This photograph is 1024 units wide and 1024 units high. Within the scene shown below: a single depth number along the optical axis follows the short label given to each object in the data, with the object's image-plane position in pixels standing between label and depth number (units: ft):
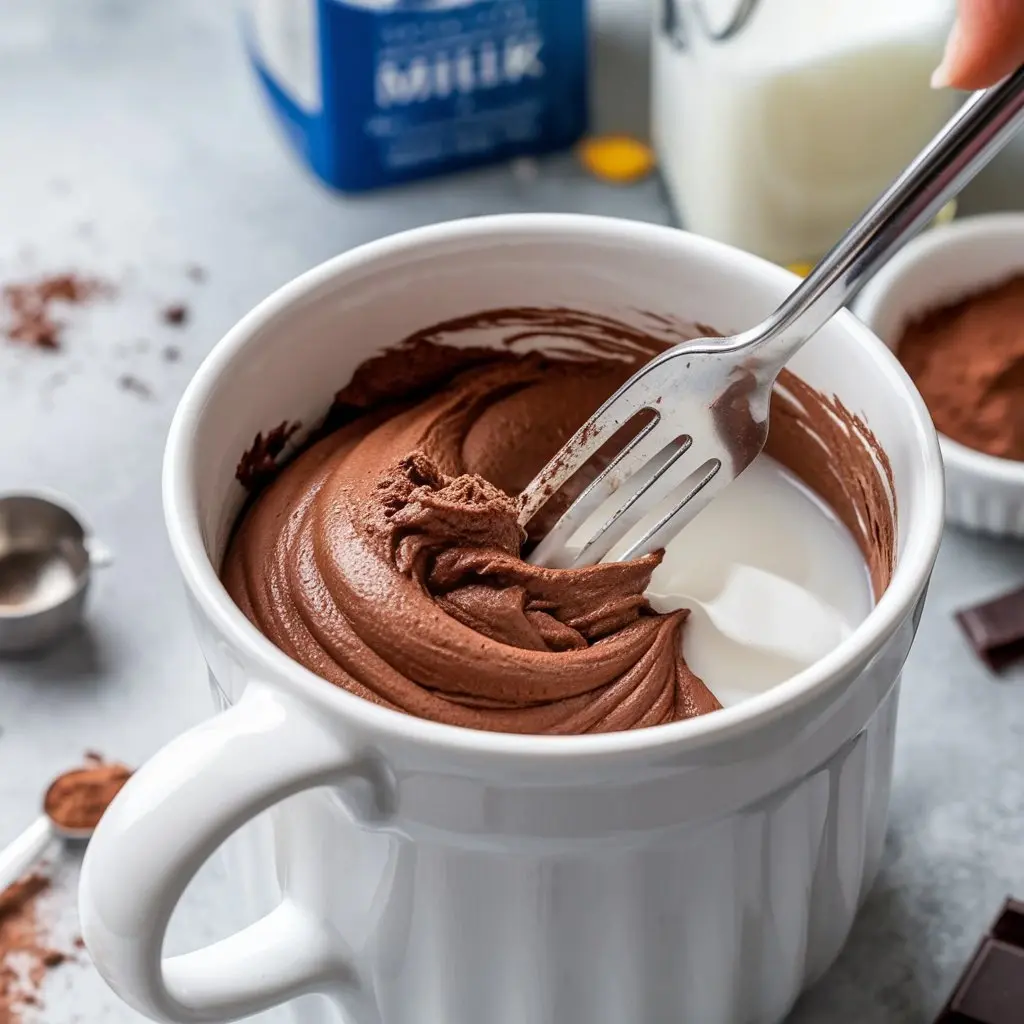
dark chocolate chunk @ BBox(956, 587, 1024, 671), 1.86
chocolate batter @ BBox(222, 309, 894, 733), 1.58
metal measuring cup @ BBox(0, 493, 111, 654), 1.91
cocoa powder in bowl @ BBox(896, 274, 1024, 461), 1.94
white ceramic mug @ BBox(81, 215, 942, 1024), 1.49
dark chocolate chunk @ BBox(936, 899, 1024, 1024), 1.68
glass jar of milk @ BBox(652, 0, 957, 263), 1.98
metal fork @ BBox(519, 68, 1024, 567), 1.57
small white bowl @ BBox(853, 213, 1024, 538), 1.91
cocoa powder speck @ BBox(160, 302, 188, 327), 2.09
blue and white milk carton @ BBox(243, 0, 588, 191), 2.09
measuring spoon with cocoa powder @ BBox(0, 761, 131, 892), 1.77
